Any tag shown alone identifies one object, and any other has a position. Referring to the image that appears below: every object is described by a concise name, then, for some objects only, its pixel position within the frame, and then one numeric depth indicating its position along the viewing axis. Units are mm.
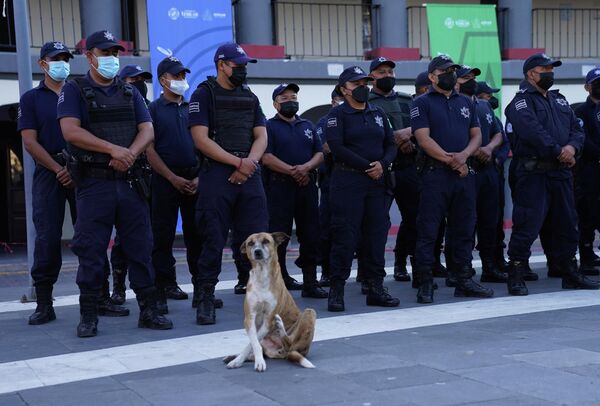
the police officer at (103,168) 6562
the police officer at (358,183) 7664
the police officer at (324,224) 9586
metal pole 8625
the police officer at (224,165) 7016
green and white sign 16062
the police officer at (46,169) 7234
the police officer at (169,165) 7883
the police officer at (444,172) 7980
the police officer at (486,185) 9234
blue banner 14117
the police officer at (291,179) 8805
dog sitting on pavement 5516
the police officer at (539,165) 8250
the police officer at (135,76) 8414
